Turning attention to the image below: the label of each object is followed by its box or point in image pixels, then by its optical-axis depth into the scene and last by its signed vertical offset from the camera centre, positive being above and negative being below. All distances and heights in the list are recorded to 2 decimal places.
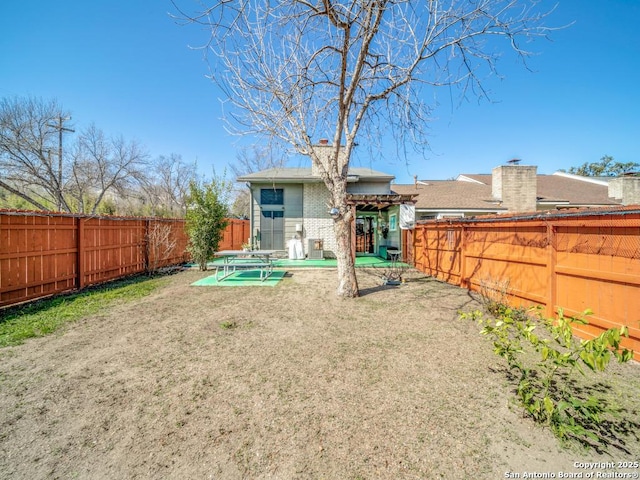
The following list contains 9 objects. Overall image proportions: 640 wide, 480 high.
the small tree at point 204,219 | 10.46 +0.66
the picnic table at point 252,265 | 8.84 -0.95
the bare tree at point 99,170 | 20.69 +5.20
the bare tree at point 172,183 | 31.67 +6.31
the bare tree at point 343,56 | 4.74 +3.65
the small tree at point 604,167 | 35.50 +9.00
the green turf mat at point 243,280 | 8.30 -1.44
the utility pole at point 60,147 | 18.57 +6.18
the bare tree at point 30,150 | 16.70 +5.56
